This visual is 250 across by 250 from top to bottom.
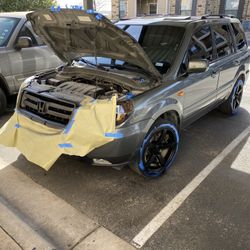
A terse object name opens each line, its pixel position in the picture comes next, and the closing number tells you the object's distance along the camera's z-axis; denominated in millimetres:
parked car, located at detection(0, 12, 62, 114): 4751
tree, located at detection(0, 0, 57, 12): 10391
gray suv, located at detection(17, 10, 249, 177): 2629
